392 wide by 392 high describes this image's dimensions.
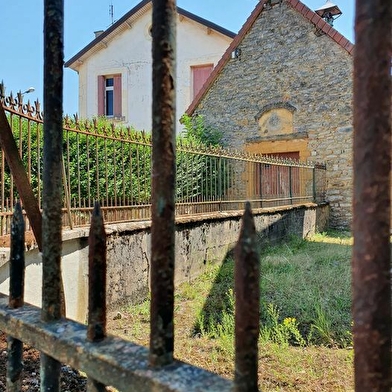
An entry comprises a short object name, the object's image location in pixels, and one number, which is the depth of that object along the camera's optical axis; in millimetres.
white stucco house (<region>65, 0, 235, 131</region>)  15391
